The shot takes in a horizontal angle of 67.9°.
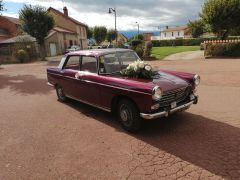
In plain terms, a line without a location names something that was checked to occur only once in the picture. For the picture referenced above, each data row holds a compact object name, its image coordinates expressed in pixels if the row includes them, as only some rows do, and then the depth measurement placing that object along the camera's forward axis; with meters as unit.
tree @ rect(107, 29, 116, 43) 61.33
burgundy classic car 3.34
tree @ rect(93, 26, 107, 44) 56.42
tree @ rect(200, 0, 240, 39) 15.32
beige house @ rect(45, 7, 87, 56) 27.89
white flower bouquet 3.75
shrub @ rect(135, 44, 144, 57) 16.03
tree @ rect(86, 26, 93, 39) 56.23
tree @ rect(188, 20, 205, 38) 44.47
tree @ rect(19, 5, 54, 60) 20.21
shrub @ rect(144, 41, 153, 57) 15.64
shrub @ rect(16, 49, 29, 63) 20.28
